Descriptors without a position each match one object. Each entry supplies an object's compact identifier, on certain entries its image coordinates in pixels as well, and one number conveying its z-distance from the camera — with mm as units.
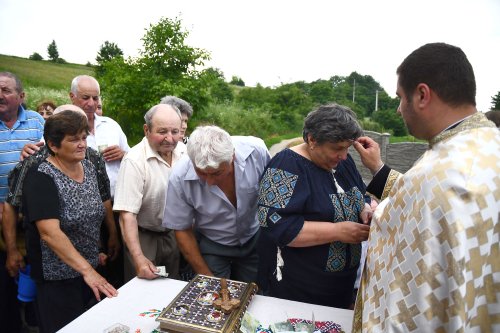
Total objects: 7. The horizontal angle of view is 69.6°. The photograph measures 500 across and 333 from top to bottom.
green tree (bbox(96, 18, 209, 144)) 6980
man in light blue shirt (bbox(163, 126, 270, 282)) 2551
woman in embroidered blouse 1990
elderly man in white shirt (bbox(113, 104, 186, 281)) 2654
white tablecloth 1797
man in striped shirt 3201
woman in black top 2166
